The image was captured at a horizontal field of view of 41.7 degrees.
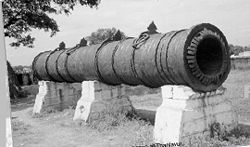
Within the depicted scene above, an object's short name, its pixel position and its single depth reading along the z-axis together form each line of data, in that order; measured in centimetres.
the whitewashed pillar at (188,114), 470
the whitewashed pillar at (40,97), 869
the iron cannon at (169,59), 465
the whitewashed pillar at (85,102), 696
